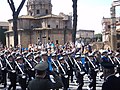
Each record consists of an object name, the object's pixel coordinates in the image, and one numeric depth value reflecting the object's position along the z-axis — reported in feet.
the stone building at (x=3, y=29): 184.02
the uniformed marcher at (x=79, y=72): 30.16
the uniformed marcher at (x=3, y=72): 33.23
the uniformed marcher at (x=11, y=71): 29.05
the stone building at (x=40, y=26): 162.73
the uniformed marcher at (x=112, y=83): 13.26
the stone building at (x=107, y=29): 161.66
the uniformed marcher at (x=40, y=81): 13.33
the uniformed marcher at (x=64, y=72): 28.49
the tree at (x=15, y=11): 61.02
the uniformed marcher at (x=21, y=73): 27.79
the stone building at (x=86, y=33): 235.53
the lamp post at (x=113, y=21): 158.81
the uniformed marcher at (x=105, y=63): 30.01
